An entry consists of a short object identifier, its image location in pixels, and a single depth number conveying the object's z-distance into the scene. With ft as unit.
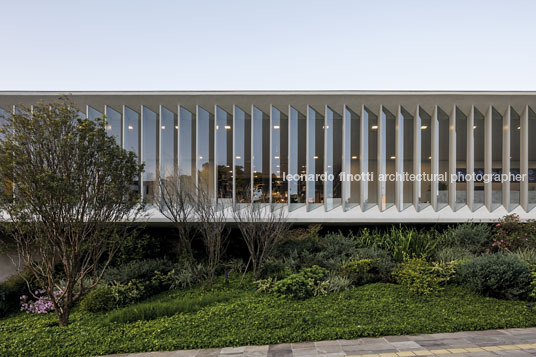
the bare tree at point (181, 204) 28.07
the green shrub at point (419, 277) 21.72
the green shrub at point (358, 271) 25.36
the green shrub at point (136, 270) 27.12
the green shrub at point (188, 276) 27.91
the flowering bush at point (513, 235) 29.96
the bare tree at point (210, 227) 27.28
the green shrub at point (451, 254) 26.96
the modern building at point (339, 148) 38.32
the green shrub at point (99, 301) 22.77
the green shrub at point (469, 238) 31.35
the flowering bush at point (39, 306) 24.04
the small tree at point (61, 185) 18.20
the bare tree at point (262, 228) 27.86
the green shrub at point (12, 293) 25.54
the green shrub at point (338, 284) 23.38
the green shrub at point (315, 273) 24.36
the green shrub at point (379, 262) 26.09
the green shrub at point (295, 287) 22.35
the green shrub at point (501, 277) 20.71
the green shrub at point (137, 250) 32.73
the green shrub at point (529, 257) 23.28
